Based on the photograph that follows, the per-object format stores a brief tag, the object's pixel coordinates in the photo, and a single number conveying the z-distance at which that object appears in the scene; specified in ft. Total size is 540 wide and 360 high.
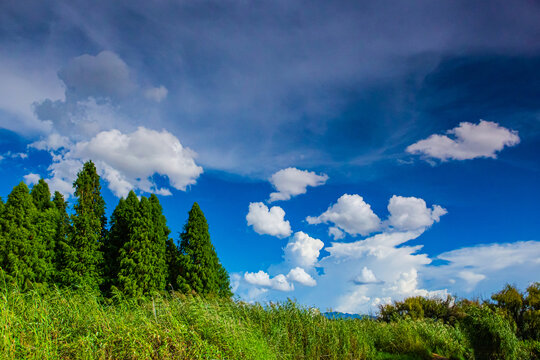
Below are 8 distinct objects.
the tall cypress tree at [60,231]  61.11
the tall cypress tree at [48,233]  58.85
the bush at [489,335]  34.76
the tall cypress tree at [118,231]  65.31
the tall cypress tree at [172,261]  69.26
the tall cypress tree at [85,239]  59.06
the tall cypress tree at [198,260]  65.87
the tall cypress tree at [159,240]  63.31
